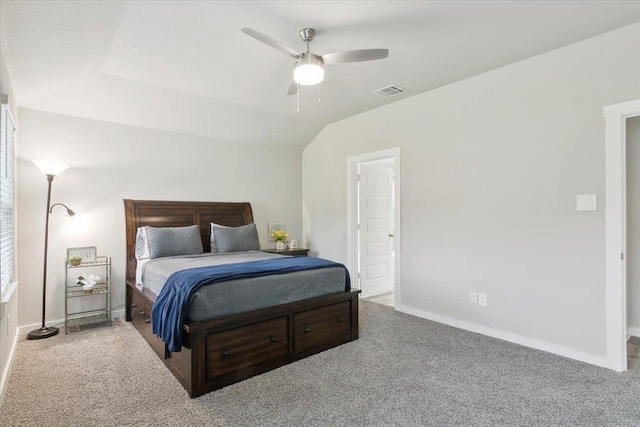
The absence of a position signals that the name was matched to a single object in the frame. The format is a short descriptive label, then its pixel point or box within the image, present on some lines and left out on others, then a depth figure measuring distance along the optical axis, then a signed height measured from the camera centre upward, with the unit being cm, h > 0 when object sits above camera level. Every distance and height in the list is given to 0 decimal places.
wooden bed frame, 236 -99
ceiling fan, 241 +117
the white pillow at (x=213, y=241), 451 -33
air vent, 380 +145
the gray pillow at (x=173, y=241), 388 -30
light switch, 277 +11
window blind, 244 +15
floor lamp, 334 -20
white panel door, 506 -20
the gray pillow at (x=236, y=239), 439 -30
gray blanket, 247 -60
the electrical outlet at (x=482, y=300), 347 -87
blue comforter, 235 -51
